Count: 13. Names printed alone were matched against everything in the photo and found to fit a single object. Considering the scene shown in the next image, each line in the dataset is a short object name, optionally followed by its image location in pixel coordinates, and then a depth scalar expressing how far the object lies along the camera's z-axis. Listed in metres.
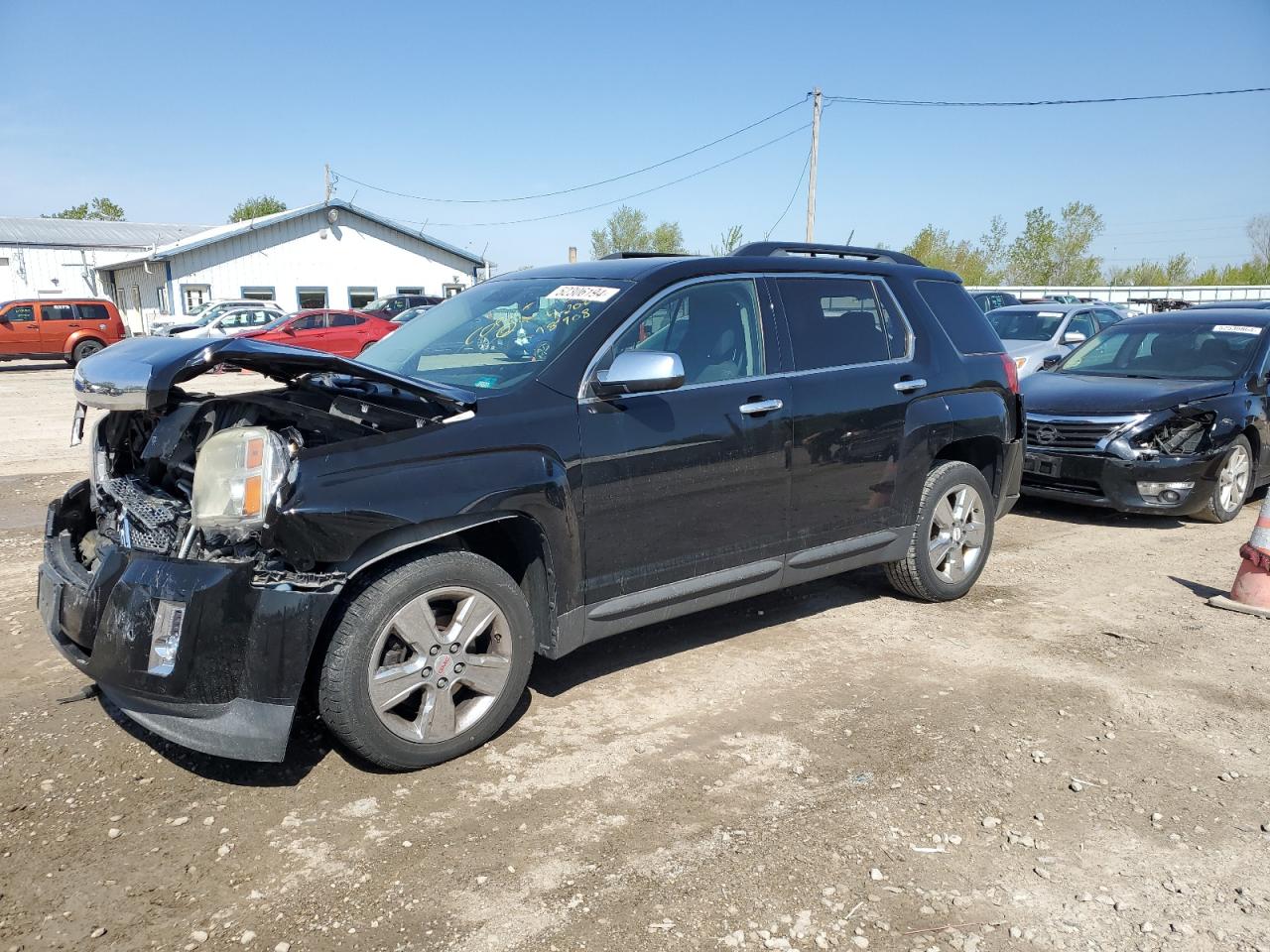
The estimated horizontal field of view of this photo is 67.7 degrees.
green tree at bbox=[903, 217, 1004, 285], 57.34
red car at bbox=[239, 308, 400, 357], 22.70
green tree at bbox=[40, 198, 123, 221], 102.00
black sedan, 7.14
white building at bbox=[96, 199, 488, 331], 35.28
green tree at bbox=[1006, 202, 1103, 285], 57.56
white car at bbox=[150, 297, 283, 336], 26.69
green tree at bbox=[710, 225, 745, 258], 40.02
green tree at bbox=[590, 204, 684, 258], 56.00
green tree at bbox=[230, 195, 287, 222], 99.44
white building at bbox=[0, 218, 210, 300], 43.19
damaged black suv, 3.01
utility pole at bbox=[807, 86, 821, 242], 28.38
